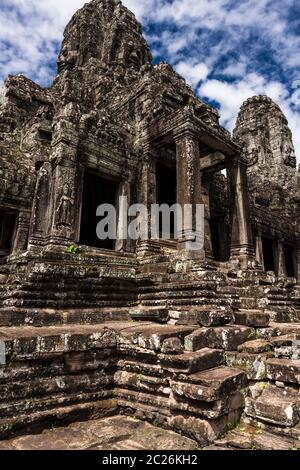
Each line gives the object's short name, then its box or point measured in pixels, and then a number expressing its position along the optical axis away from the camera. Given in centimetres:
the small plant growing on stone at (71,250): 760
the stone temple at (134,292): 350
